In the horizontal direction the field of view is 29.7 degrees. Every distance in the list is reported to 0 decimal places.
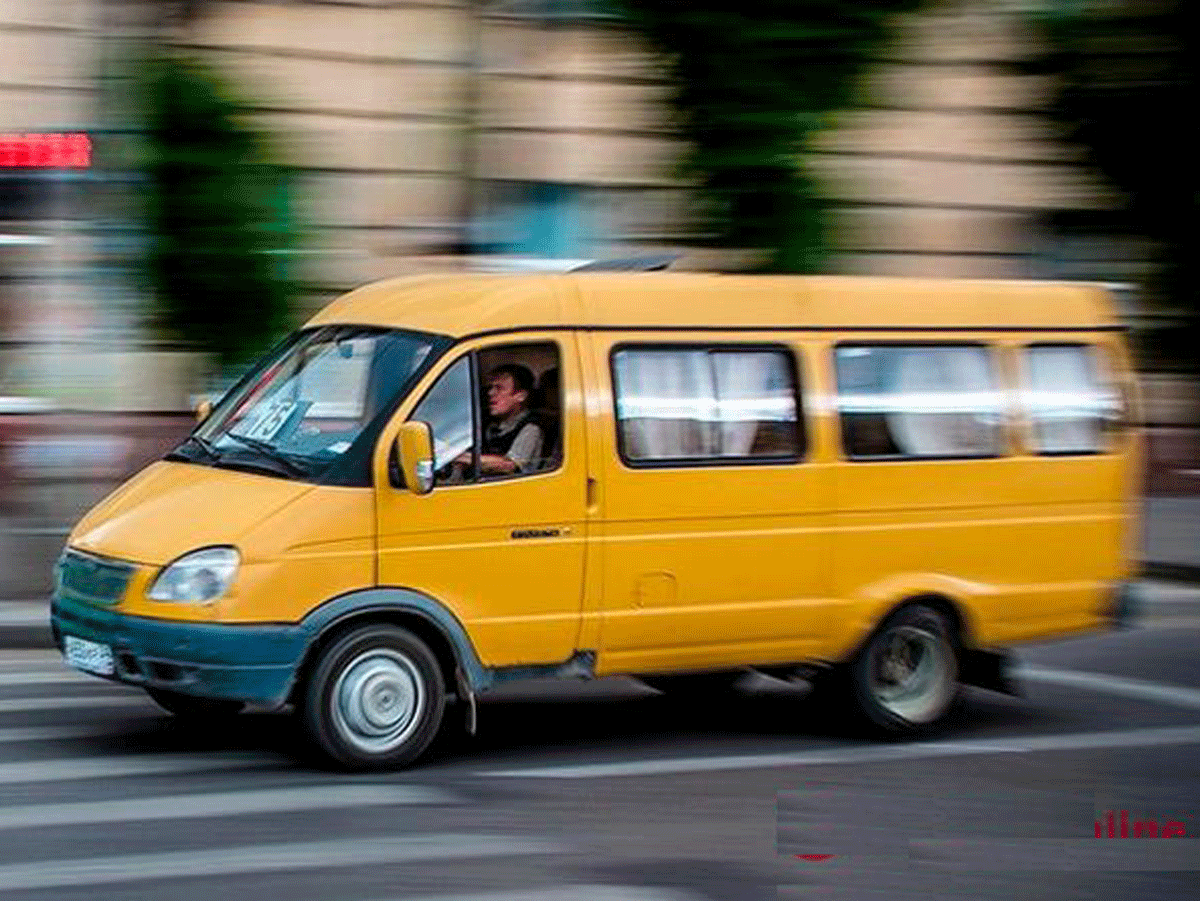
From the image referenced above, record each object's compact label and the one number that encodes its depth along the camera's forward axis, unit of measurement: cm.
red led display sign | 1539
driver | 839
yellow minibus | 805
